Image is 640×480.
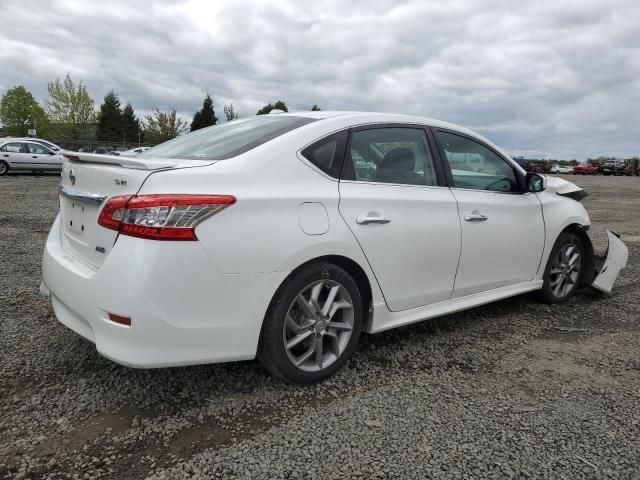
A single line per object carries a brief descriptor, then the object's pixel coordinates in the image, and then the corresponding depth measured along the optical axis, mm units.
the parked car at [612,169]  53438
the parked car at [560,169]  55375
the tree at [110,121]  58244
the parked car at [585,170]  53719
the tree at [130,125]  60472
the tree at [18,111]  67438
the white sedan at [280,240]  2336
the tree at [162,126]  61125
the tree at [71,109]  54562
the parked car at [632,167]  52469
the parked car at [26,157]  19484
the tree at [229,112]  60188
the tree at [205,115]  61766
